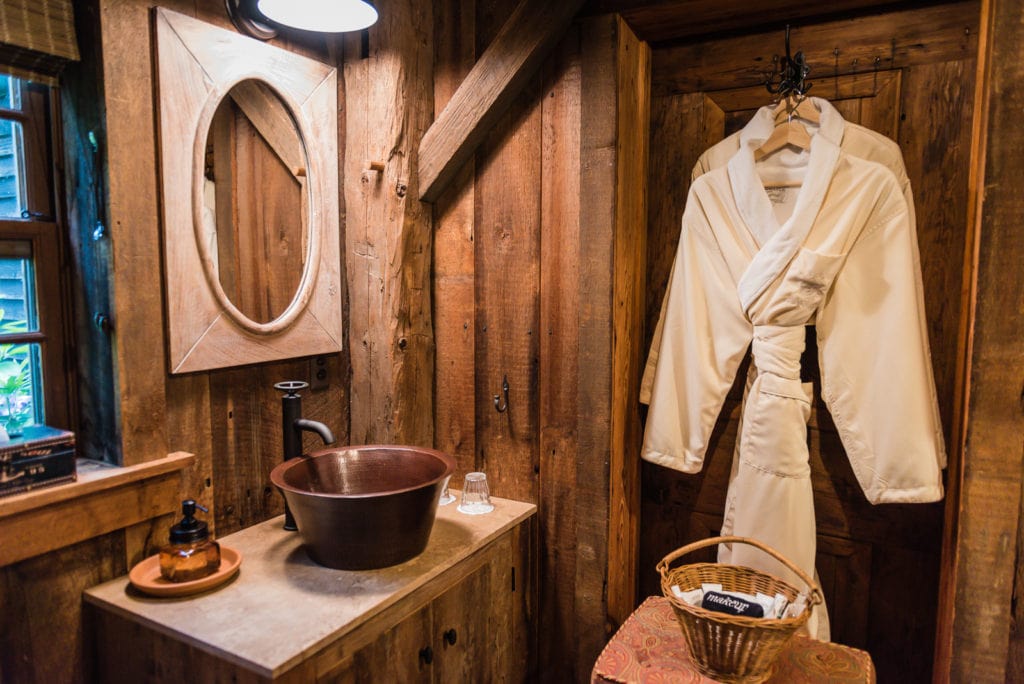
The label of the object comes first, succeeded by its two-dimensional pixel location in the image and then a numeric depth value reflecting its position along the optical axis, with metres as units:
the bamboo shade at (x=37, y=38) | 1.12
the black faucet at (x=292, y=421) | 1.47
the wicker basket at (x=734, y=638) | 1.15
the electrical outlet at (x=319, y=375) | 1.75
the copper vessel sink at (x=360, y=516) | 1.24
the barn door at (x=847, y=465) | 1.49
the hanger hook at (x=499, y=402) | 1.80
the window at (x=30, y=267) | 1.23
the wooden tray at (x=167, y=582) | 1.20
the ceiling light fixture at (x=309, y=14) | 1.35
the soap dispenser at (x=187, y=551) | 1.21
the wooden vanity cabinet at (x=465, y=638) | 1.25
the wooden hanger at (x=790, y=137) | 1.53
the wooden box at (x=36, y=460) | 1.12
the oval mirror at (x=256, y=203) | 1.45
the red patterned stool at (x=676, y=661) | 1.25
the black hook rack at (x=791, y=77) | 1.46
